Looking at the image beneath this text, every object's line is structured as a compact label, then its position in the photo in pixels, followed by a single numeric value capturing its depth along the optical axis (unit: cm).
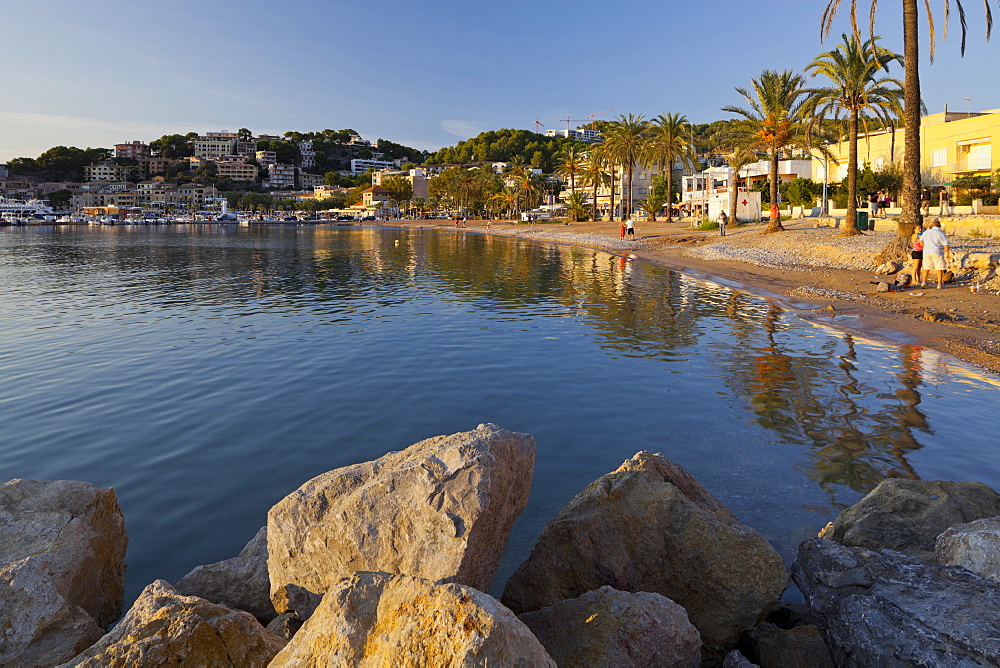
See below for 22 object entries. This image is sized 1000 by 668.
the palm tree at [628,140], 7731
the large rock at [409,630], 306
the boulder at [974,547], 427
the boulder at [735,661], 433
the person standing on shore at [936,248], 2128
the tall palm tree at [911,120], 2491
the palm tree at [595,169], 8562
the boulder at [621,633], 407
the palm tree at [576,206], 9431
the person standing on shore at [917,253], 2212
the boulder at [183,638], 362
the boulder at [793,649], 445
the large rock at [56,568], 425
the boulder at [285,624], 443
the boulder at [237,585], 504
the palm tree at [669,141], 6929
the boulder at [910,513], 554
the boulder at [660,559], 493
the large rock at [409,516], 407
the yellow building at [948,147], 5056
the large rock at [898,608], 368
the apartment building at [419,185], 18475
